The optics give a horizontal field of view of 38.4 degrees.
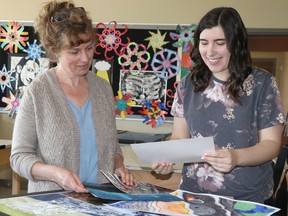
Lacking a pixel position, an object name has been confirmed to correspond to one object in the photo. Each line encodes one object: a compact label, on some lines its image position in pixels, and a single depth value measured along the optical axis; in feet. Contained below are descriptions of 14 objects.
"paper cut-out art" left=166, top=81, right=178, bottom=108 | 12.11
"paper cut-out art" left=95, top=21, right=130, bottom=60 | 12.37
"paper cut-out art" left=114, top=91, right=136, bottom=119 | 12.37
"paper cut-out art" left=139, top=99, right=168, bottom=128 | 12.16
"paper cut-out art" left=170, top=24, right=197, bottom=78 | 11.88
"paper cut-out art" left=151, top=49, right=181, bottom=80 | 12.01
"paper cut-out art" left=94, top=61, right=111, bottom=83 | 12.50
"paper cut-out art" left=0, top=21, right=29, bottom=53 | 13.07
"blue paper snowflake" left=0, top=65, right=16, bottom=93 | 13.24
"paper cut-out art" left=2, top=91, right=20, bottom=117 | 13.16
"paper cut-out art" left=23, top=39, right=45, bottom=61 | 13.03
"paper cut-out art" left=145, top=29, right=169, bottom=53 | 12.05
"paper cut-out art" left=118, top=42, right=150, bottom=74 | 12.23
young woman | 4.58
